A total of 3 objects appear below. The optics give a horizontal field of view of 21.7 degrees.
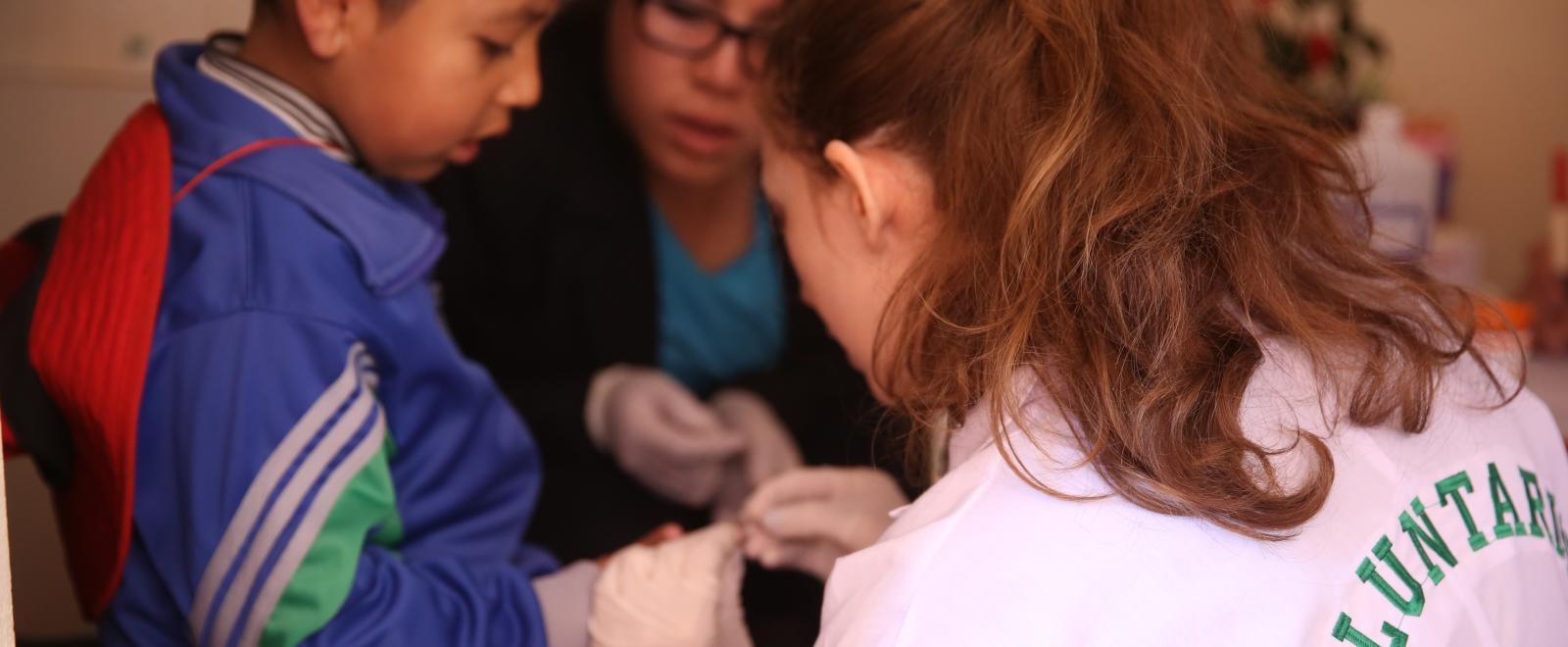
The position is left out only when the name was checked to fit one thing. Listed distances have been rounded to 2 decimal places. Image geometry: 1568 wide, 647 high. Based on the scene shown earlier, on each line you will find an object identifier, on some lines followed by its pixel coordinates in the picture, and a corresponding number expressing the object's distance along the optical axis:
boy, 1.77
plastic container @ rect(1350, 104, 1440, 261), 2.24
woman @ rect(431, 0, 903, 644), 2.08
